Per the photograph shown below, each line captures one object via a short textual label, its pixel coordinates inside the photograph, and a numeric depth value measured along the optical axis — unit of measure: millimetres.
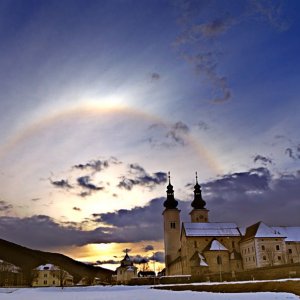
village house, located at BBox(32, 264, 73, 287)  111272
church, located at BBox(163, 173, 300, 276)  73465
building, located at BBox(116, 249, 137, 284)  104689
